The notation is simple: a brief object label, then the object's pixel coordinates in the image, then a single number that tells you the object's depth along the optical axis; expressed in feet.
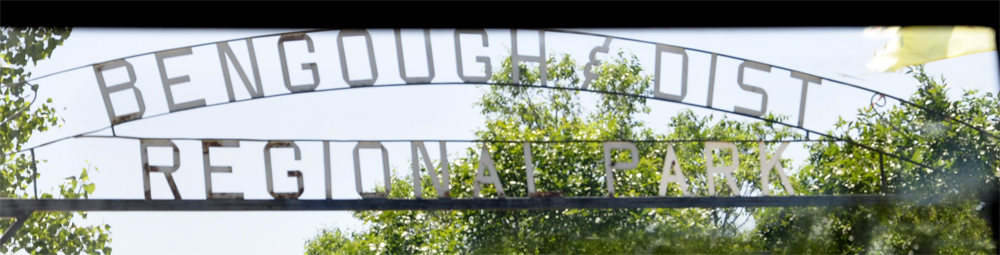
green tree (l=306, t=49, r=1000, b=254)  29.45
